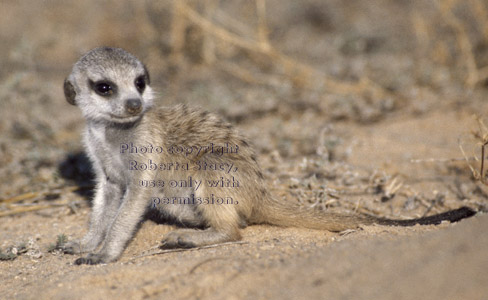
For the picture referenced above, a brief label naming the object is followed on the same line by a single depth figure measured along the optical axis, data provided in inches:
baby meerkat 259.1
